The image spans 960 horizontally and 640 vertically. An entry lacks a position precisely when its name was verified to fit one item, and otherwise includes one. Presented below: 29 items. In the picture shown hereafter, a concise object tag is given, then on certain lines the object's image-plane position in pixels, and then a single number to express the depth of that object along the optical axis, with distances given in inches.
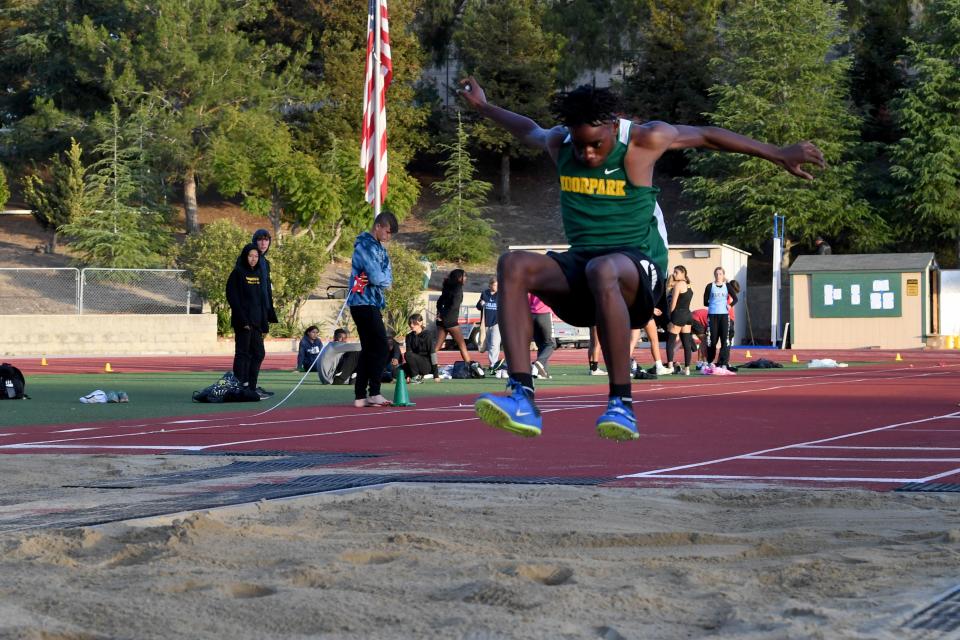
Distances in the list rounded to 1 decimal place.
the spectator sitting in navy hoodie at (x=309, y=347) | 765.9
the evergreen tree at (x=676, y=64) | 2346.2
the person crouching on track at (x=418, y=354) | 735.1
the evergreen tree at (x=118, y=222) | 1696.6
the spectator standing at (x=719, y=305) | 827.4
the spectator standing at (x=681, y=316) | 739.4
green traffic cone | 519.2
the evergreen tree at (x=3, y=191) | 1867.6
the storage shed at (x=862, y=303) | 1461.6
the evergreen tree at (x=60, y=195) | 1739.7
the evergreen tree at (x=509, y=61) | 2305.6
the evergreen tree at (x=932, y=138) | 1929.1
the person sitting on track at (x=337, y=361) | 705.0
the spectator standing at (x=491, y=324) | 776.3
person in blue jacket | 476.1
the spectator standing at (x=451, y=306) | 736.3
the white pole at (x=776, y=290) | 1529.3
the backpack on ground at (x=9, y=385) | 572.7
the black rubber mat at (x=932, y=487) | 231.9
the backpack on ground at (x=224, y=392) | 553.6
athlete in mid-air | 213.8
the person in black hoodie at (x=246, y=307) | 550.6
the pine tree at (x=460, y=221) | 2082.9
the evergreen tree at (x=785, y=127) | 2005.4
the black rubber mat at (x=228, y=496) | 200.7
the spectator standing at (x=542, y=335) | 733.3
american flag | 697.0
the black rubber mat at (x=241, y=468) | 261.3
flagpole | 693.2
